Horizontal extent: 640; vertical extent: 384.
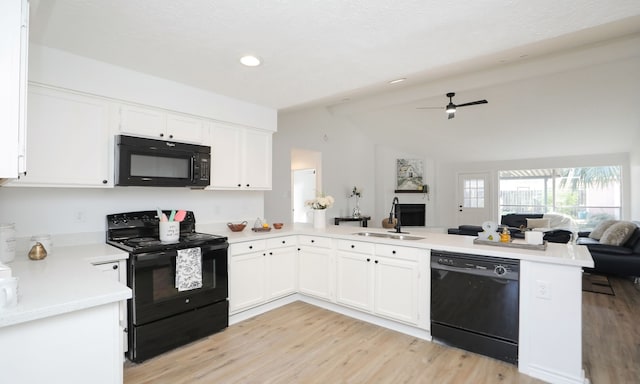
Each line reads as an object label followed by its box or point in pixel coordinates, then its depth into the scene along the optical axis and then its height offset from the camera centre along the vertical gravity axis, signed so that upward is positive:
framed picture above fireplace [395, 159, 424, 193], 8.59 +0.51
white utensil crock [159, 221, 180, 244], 2.73 -0.35
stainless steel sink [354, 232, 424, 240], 3.15 -0.45
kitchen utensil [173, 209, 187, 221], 2.86 -0.22
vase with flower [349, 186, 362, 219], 7.46 -0.11
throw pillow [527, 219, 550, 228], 6.75 -0.63
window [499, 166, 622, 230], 6.98 +0.02
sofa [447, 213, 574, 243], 6.53 -0.61
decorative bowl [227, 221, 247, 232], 3.57 -0.40
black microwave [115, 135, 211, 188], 2.60 +0.25
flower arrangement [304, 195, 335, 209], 3.79 -0.12
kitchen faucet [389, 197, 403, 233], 3.36 -0.26
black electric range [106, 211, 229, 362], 2.37 -0.77
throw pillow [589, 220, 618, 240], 5.39 -0.61
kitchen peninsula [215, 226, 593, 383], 2.16 -0.79
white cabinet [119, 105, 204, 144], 2.72 +0.62
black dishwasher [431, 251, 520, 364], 2.37 -0.87
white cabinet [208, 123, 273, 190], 3.39 +0.39
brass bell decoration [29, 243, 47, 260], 2.02 -0.40
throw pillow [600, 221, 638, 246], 4.69 -0.60
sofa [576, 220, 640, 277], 4.46 -0.88
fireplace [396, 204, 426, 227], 8.53 -0.60
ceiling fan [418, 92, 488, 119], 4.96 +1.34
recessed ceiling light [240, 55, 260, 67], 2.44 +1.03
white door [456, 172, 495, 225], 8.32 -0.13
